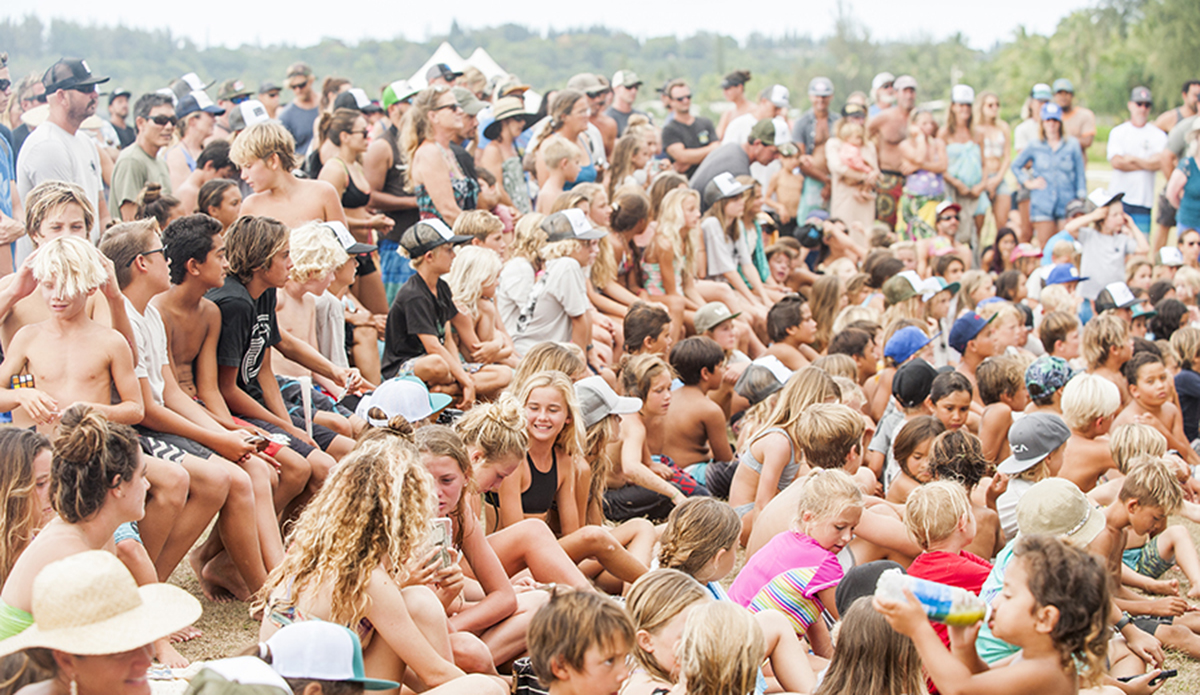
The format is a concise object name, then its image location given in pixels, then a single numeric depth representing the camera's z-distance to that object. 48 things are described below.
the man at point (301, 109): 21.59
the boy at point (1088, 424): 11.60
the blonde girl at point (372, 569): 6.56
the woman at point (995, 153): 27.30
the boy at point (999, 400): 12.67
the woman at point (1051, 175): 26.89
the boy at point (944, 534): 7.96
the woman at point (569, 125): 18.97
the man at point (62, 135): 12.71
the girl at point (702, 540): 8.16
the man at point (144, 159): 15.11
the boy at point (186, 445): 8.99
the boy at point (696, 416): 13.25
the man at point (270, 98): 23.30
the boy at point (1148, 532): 9.09
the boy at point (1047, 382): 13.03
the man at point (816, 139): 25.20
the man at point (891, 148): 25.59
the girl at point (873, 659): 6.32
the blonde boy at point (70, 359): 8.33
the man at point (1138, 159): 26.73
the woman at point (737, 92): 26.67
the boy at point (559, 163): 18.05
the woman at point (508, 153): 19.14
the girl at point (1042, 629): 5.72
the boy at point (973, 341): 15.09
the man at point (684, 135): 24.11
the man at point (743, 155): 20.81
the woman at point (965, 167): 26.34
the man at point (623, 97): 24.52
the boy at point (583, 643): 5.92
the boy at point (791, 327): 16.16
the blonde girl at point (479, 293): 13.63
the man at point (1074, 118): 28.25
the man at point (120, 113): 20.83
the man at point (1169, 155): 25.98
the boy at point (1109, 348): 14.15
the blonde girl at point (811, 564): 8.26
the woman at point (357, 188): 15.07
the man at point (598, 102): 22.47
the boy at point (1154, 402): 13.64
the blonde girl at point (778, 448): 11.04
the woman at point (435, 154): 16.00
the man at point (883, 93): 29.19
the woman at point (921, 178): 25.44
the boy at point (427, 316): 12.73
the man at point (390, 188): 16.69
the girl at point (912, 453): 10.87
